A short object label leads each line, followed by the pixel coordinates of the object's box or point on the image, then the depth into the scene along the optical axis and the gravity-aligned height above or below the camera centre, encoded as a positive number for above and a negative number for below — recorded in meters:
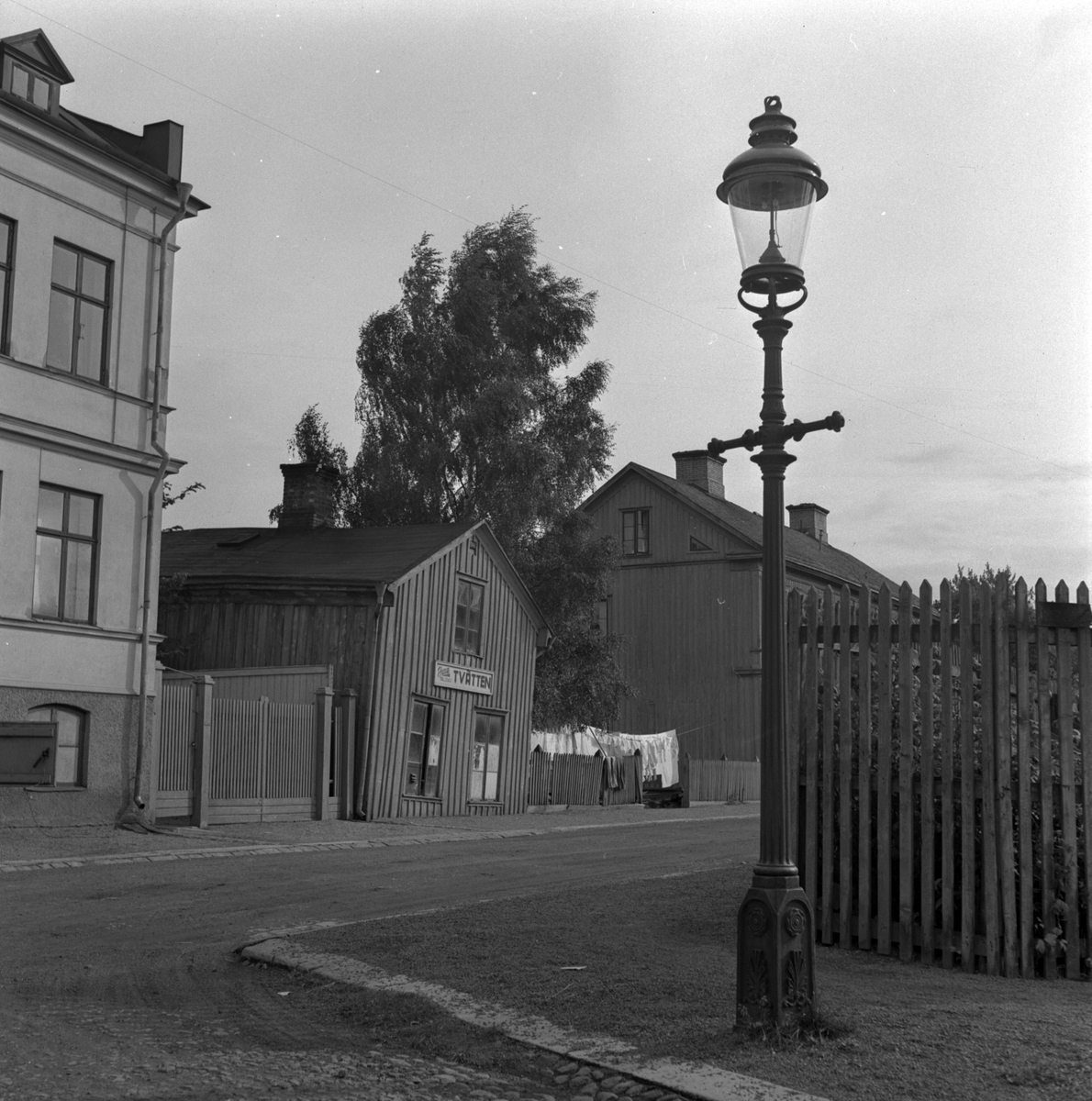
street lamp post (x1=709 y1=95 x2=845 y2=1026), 5.96 +0.96
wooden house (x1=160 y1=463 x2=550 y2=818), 23.86 +1.31
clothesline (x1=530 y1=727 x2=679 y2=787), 30.44 -0.72
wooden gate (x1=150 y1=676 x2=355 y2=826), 19.42 -0.79
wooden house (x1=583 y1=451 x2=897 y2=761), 41.12 +3.36
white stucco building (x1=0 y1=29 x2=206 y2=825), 18.03 +3.54
